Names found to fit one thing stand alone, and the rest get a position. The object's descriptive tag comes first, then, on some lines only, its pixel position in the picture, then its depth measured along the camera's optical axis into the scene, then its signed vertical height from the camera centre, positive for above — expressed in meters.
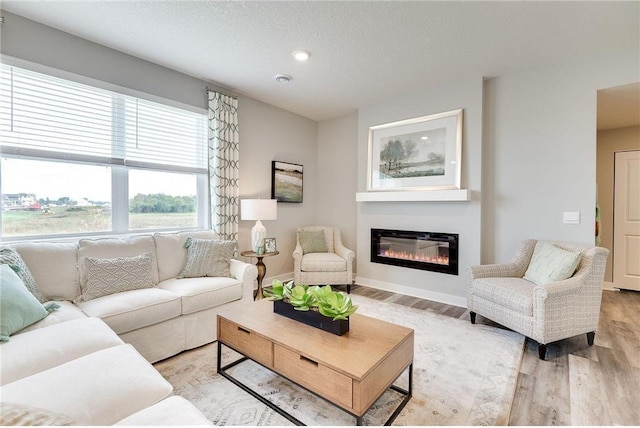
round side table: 3.42 -0.66
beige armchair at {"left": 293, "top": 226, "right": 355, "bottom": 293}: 3.96 -0.78
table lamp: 3.50 -0.04
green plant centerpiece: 1.71 -0.59
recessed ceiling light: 2.82 +1.52
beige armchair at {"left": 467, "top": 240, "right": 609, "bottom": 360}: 2.31 -0.75
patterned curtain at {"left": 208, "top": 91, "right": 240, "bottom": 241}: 3.55 +0.57
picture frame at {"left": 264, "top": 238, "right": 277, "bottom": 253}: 3.53 -0.42
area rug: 1.65 -1.14
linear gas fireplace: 3.65 -0.51
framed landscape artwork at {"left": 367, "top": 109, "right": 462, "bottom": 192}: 3.58 +0.76
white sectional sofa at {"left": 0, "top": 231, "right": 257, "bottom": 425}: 1.04 -0.67
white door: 3.97 -0.12
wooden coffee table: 1.38 -0.76
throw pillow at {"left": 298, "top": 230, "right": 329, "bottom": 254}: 4.39 -0.45
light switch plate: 2.98 -0.05
